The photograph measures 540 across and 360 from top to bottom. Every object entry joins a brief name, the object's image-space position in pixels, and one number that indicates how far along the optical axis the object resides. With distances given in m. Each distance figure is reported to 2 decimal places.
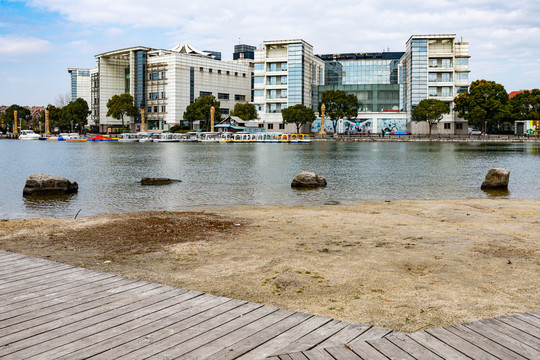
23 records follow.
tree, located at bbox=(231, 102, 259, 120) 135.38
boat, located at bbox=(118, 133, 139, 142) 140.82
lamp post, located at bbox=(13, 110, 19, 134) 187.52
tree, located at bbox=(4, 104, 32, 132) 196.12
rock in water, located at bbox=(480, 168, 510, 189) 27.16
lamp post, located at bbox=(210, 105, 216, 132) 126.88
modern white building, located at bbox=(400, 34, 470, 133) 122.88
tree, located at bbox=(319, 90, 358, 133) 121.56
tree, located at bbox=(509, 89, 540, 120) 118.25
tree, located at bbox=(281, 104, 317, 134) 123.00
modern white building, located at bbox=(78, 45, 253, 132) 156.12
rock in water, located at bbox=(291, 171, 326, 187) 27.56
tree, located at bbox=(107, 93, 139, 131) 149.88
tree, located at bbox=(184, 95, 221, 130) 135.88
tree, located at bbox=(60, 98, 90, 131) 157.88
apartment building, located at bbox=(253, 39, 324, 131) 134.62
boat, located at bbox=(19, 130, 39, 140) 160.60
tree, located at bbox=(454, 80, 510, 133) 108.00
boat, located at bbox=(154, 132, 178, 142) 128.80
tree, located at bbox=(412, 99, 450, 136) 113.19
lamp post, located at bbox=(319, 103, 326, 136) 120.62
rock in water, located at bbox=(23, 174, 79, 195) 24.45
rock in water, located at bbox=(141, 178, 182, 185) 30.14
